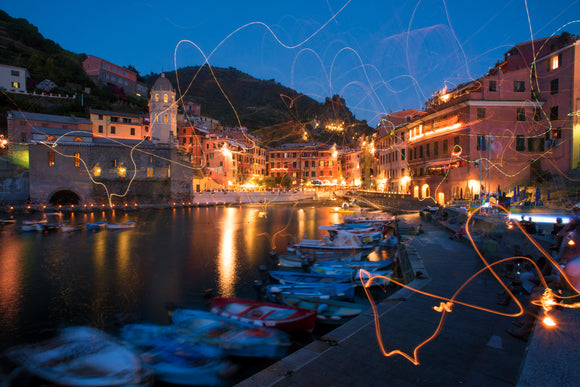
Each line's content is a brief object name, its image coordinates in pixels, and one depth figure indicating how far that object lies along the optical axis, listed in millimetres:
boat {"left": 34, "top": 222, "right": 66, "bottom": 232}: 32031
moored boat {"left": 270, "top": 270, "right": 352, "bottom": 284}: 13384
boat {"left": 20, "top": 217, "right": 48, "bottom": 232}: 31775
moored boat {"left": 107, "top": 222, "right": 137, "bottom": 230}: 33750
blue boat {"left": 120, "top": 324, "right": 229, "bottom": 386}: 7586
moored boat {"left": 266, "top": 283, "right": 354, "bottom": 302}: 11438
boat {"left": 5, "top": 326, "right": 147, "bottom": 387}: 7070
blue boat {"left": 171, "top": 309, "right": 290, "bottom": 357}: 8492
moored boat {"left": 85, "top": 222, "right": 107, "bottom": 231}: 33062
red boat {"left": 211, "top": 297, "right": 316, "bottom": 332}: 9172
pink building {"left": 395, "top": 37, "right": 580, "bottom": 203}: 26547
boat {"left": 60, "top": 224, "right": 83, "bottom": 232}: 31786
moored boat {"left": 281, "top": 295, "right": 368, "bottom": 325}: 10234
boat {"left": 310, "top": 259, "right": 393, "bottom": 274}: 15352
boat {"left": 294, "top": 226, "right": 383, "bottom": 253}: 19250
